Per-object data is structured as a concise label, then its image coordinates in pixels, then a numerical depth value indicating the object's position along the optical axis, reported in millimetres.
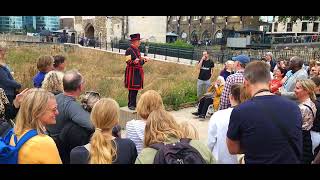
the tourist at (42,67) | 4980
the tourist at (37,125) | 2375
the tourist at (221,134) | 3379
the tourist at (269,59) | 10250
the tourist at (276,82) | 5993
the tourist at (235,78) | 5254
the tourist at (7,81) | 4727
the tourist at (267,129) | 2510
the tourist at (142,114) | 3289
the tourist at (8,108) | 3627
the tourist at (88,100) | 3649
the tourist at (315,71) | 6291
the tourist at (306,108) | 3951
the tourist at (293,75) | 5777
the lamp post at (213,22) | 53325
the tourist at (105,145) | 2535
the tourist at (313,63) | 7253
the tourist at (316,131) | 4094
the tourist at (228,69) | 7502
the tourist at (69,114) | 3301
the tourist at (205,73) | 9094
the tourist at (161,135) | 2455
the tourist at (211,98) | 7722
